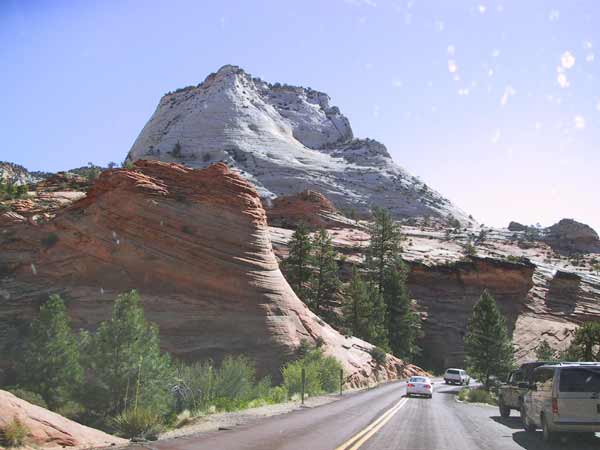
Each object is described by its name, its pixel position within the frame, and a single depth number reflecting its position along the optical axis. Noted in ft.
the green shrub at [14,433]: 29.12
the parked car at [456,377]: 156.97
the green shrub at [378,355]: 147.02
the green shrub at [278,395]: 75.91
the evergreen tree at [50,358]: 66.59
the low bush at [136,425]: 40.34
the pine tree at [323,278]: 186.39
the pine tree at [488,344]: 148.46
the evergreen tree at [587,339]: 120.14
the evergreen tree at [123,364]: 54.70
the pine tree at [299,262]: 180.75
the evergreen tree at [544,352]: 184.34
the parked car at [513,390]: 59.00
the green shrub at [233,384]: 66.23
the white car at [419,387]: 94.12
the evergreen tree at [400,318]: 200.03
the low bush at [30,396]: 55.57
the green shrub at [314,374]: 85.81
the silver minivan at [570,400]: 37.55
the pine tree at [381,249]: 222.48
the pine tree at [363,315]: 175.73
